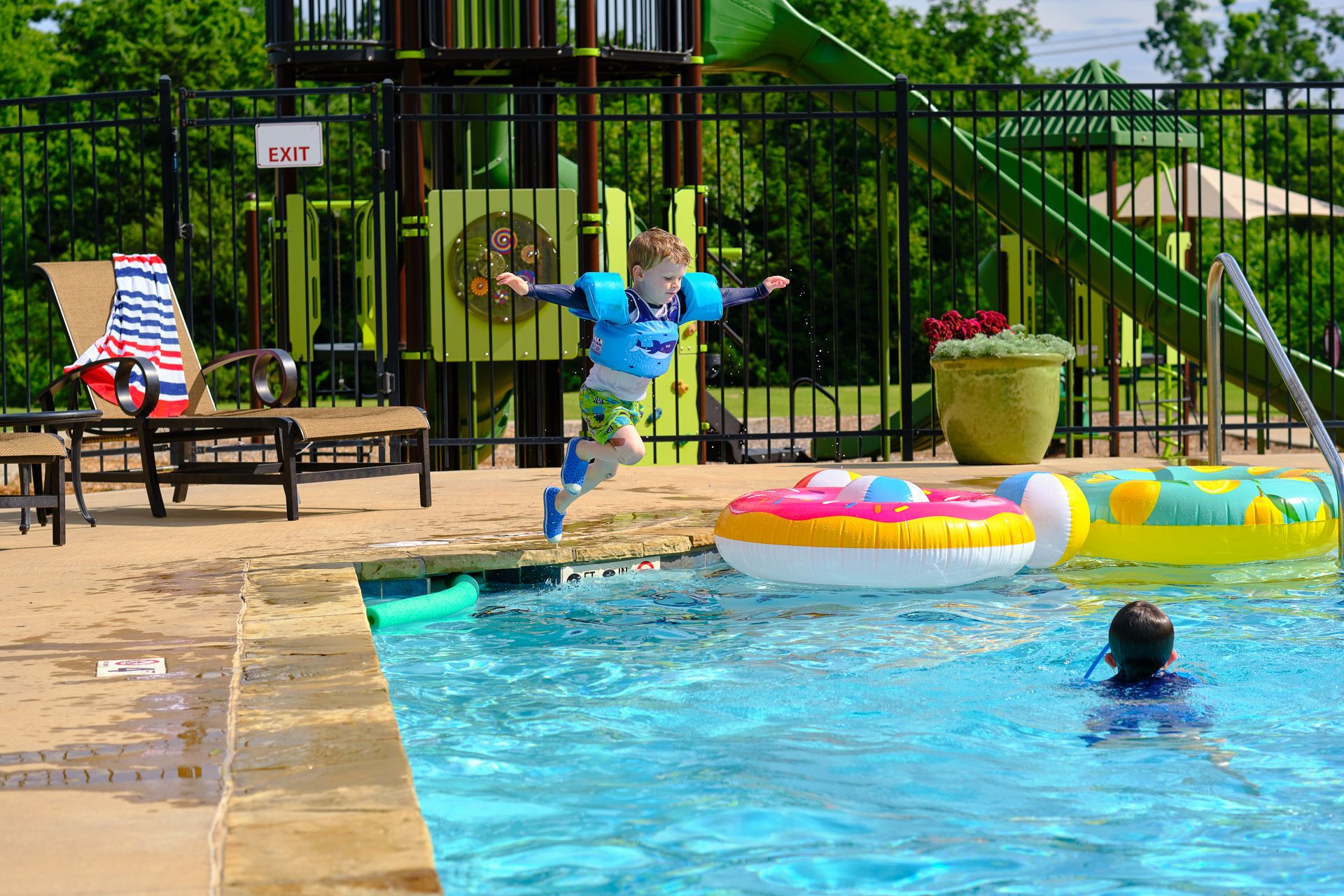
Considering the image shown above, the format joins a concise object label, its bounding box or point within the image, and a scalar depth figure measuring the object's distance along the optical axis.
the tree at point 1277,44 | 67.06
